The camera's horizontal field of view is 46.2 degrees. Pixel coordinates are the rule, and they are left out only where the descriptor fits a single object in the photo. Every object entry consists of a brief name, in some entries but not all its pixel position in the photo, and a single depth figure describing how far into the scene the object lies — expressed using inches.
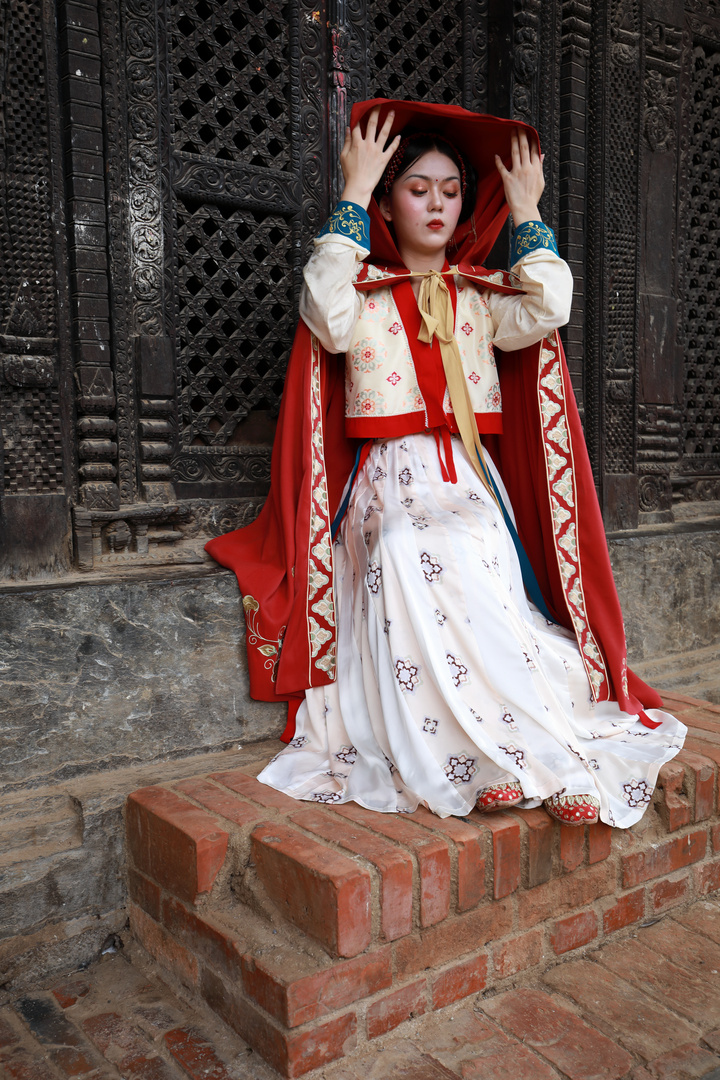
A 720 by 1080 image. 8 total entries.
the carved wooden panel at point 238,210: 106.1
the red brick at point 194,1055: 65.6
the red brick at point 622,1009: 68.5
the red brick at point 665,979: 72.6
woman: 82.7
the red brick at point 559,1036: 65.1
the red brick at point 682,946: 80.4
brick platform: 66.1
